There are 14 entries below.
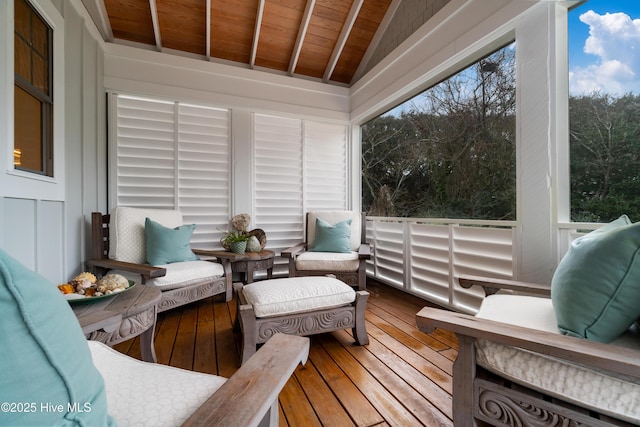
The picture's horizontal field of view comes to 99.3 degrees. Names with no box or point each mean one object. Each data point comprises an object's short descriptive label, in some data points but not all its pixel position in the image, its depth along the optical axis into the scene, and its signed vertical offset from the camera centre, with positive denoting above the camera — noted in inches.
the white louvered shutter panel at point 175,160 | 116.3 +24.2
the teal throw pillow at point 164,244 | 93.3 -10.6
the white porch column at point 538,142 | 65.9 +17.7
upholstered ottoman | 61.2 -23.0
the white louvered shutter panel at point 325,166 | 146.8 +26.0
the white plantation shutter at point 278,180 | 137.1 +17.2
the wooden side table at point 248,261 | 105.7 -19.7
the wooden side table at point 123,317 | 42.7 -17.0
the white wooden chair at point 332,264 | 108.8 -20.6
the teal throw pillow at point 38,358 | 14.6 -8.5
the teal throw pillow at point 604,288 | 32.8 -9.7
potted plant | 113.0 -12.0
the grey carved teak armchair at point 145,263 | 82.7 -16.2
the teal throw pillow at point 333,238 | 121.7 -11.3
